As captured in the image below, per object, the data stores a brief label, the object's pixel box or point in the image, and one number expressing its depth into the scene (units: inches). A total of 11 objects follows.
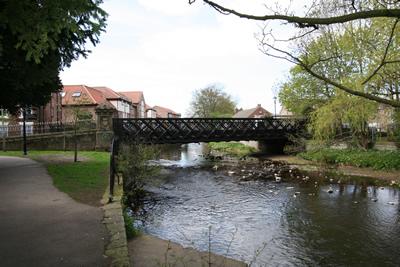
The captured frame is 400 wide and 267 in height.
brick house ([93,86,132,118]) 2349.9
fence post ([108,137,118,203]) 378.6
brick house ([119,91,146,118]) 2996.6
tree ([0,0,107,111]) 216.7
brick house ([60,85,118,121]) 2066.9
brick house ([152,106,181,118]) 4435.3
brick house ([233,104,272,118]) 3142.7
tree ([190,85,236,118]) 3031.5
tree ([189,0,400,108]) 118.3
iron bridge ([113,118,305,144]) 1017.5
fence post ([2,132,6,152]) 1060.5
